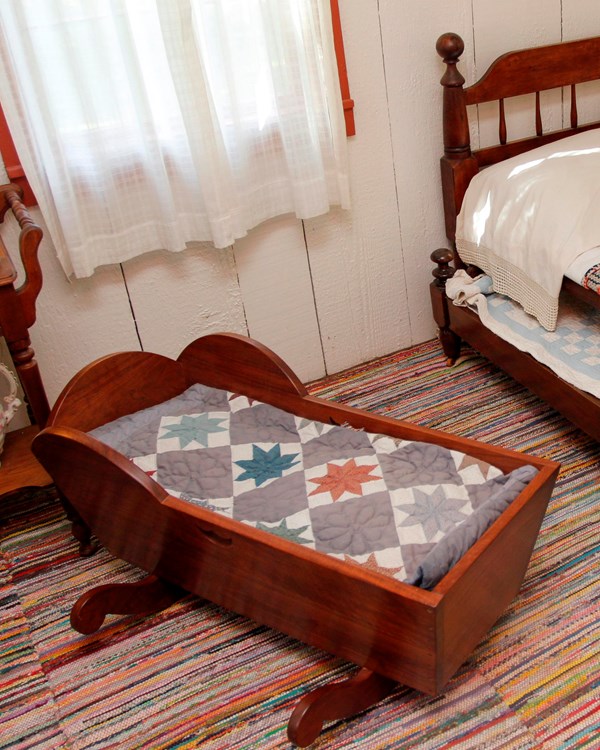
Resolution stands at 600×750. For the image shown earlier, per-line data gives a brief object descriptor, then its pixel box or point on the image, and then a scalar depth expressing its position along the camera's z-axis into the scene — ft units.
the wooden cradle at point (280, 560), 4.20
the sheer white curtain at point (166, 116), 6.10
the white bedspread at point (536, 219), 6.42
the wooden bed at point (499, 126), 7.44
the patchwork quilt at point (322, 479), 4.70
